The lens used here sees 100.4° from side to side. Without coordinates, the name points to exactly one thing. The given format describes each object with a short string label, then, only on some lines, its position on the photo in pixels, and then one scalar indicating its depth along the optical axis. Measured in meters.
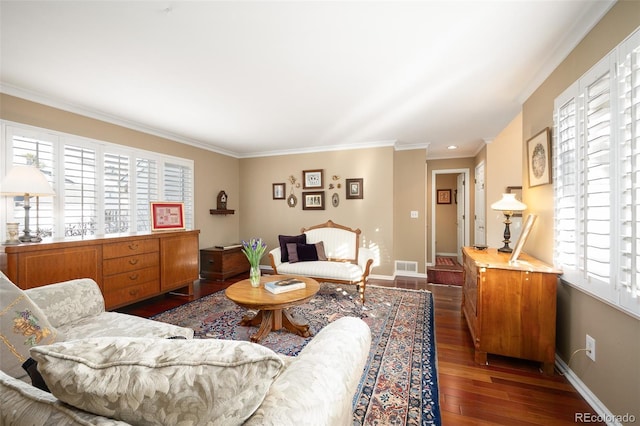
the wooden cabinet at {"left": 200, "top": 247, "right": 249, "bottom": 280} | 4.70
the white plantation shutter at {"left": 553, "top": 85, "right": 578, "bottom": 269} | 1.89
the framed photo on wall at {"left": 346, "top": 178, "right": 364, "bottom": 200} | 4.90
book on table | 2.60
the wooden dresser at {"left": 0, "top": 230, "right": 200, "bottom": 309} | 2.35
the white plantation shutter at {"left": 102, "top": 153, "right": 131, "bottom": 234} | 3.49
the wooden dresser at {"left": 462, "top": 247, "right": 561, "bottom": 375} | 2.01
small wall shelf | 5.07
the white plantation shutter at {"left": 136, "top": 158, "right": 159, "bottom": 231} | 3.87
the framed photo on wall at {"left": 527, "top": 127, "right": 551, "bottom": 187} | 2.29
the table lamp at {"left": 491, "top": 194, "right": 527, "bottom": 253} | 2.67
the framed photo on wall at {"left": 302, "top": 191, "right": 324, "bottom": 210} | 5.18
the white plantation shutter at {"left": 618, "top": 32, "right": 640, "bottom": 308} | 1.34
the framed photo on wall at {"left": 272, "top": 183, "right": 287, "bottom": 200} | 5.50
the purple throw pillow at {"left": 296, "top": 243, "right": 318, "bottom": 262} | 4.07
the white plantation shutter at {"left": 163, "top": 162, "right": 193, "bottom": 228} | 4.29
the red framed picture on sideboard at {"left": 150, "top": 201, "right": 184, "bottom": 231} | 3.79
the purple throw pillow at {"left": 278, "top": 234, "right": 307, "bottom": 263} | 4.12
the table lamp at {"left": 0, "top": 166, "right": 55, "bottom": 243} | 2.32
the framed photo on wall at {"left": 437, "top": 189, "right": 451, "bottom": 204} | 7.60
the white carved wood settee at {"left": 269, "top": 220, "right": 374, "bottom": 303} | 3.61
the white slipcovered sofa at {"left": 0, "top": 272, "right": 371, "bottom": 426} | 0.61
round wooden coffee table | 2.36
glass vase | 2.78
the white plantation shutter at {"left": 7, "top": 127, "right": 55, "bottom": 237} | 2.70
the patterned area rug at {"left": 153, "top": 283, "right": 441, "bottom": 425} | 1.69
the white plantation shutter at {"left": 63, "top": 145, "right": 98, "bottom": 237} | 3.10
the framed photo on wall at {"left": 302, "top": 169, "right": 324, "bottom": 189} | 5.17
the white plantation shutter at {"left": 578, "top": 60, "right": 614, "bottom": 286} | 1.56
